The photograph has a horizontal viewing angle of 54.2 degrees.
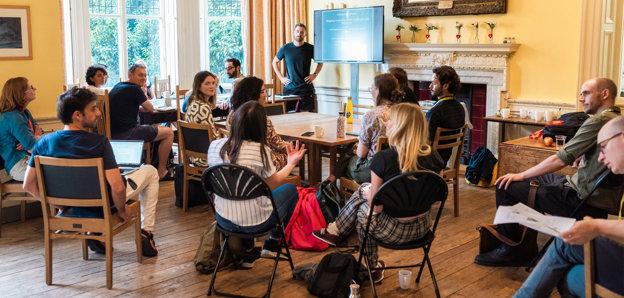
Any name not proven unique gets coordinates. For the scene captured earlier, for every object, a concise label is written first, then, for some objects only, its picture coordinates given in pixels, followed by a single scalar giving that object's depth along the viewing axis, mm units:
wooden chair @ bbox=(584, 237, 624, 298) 2064
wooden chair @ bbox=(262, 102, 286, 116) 6133
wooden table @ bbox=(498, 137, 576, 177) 4520
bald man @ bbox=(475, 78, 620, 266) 3293
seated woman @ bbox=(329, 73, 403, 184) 4090
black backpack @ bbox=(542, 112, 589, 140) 4531
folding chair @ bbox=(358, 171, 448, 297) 2852
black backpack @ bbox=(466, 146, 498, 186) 5684
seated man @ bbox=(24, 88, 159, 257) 3178
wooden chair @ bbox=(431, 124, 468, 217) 4445
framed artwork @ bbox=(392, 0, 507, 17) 6375
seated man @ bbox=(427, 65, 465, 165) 4551
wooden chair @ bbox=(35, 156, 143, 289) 3121
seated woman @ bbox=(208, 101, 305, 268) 3061
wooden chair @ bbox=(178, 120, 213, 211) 4520
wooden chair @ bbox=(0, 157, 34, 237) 4117
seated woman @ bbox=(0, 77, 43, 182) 4051
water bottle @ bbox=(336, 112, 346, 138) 4676
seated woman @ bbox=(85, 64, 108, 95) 5852
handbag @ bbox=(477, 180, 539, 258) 3637
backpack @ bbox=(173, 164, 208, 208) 4844
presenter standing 7988
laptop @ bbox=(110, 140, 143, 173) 3650
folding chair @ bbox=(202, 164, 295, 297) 2934
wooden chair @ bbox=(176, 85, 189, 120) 6090
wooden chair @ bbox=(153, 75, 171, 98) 7082
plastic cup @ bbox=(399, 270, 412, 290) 3277
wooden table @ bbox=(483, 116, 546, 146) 5929
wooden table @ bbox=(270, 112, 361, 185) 4598
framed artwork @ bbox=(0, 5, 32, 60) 4988
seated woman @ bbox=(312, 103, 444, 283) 2957
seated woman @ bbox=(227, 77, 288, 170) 4070
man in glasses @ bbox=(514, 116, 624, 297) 2412
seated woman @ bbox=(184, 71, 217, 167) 4645
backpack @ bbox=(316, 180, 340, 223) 4035
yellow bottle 5328
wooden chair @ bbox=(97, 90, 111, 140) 5332
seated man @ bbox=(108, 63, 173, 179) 5465
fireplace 6410
